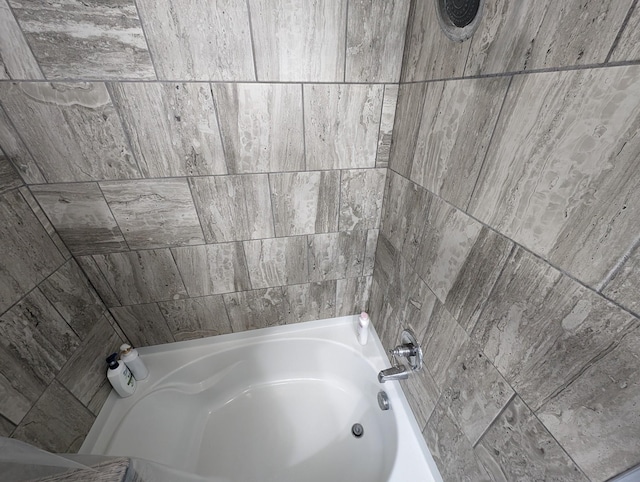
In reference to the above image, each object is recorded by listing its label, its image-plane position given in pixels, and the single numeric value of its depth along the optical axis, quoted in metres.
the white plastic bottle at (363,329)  1.25
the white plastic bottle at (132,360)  1.10
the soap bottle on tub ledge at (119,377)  1.03
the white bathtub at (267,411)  1.03
